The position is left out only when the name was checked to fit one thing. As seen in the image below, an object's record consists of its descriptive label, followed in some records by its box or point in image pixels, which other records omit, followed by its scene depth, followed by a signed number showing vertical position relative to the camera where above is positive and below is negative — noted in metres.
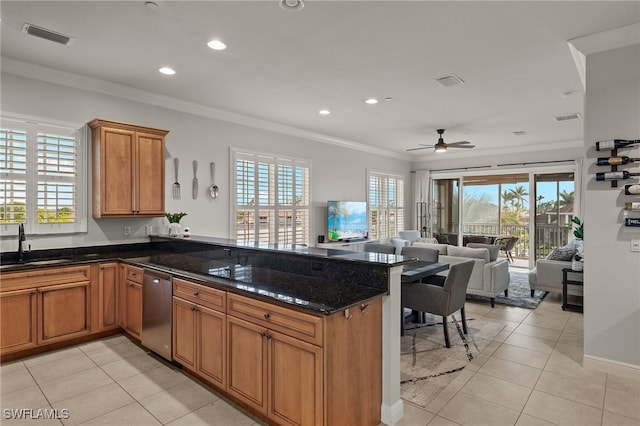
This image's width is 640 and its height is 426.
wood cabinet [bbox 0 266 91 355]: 3.24 -0.93
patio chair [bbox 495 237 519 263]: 8.38 -0.70
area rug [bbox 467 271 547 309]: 5.38 -1.35
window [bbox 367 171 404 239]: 8.43 +0.21
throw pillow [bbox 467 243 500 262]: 5.43 -0.61
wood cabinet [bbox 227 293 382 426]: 1.99 -0.92
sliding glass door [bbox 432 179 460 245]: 9.45 +0.09
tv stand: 6.95 -0.63
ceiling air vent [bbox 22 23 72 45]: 2.90 +1.50
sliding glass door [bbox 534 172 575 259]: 7.84 +0.09
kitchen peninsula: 2.02 -0.77
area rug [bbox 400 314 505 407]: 2.89 -1.41
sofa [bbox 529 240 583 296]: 5.38 -0.91
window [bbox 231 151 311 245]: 5.64 +0.24
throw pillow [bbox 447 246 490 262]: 5.20 -0.58
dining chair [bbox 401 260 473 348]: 3.70 -0.88
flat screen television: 7.03 -0.16
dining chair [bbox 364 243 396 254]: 4.96 -0.51
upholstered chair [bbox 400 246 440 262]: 4.84 -0.56
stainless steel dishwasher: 3.17 -0.94
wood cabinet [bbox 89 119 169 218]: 3.97 +0.49
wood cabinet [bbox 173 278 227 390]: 2.62 -0.94
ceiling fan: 6.22 +1.21
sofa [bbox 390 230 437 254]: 8.05 -0.57
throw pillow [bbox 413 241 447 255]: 5.37 -0.52
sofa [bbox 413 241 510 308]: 5.16 -0.79
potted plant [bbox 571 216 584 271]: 5.03 -0.62
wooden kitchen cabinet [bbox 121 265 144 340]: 3.60 -0.94
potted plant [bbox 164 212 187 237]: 4.57 -0.15
